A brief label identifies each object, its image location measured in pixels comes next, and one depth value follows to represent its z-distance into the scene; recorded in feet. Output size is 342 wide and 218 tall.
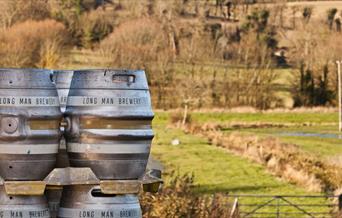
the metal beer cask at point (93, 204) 22.95
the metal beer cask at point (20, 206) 22.75
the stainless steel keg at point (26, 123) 22.56
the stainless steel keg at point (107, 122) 22.91
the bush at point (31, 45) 213.05
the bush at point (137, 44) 262.06
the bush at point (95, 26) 317.38
